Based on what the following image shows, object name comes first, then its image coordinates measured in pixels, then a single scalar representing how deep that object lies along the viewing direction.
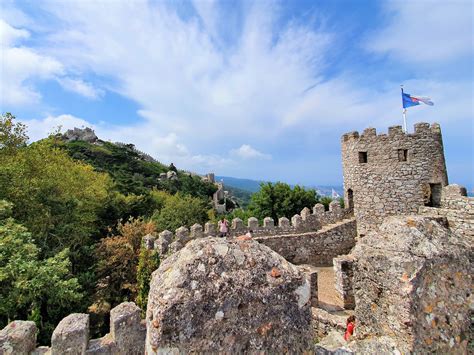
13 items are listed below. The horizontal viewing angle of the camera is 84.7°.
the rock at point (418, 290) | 2.18
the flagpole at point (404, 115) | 9.69
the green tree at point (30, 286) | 6.57
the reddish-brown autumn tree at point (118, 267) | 11.36
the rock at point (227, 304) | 1.55
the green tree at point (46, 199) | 11.25
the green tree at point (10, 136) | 13.59
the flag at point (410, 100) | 10.53
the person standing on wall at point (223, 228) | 12.00
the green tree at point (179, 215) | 18.91
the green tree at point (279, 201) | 23.62
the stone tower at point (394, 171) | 9.34
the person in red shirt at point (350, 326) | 4.76
